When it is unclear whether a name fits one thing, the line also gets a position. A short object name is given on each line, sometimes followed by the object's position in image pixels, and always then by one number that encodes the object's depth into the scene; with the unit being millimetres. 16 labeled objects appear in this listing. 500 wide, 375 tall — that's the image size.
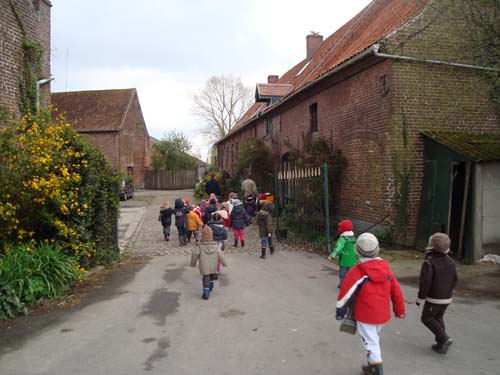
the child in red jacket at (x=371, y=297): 3740
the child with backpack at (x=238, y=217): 11117
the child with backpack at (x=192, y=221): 11734
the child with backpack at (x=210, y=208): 12006
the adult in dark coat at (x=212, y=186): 16656
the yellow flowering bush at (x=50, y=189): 6906
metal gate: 11266
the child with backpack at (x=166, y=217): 12539
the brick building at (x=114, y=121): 35281
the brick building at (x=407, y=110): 10445
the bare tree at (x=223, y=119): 61344
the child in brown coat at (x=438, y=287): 4262
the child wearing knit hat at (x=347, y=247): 6605
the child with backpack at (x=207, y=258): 6570
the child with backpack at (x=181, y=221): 11680
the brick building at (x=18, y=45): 9346
